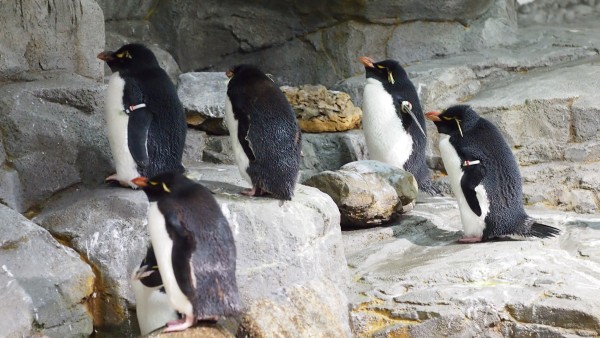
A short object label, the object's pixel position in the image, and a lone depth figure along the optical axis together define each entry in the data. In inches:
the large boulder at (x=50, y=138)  414.2
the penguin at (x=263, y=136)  390.0
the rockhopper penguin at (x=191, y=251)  308.3
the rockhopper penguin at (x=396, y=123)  553.9
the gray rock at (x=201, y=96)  547.5
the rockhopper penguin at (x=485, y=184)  444.0
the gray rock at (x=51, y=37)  435.0
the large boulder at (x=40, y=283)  337.1
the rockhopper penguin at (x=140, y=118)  403.1
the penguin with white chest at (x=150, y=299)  330.1
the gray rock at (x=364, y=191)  468.4
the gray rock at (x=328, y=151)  562.0
